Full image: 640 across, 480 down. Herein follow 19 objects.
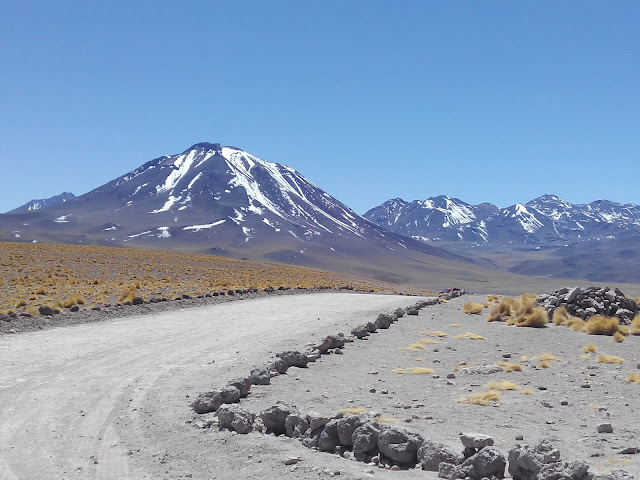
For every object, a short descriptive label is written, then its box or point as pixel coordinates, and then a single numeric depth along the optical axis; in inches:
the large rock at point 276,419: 336.2
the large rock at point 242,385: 422.3
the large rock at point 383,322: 831.7
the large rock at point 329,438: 303.9
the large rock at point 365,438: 291.1
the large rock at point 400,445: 281.1
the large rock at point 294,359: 542.3
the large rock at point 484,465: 257.0
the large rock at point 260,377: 462.3
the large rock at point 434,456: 271.4
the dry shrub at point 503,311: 1023.6
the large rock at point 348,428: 302.0
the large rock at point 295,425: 326.6
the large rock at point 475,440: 272.9
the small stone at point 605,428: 340.5
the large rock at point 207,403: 371.2
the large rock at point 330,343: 625.6
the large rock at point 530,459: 249.8
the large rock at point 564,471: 234.1
